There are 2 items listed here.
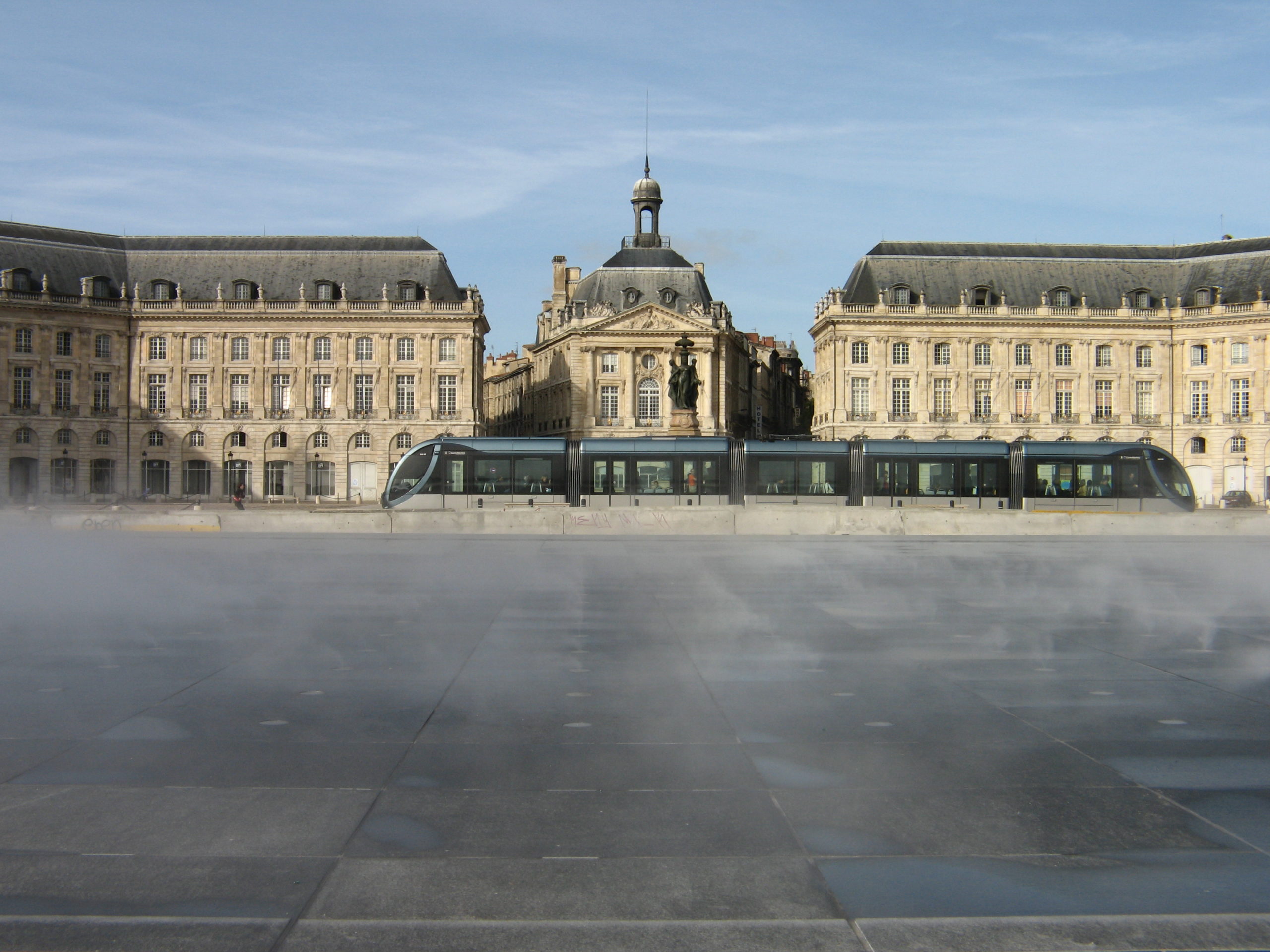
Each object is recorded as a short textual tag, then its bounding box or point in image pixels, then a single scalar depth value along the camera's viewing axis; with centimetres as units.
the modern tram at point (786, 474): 4394
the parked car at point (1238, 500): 7488
